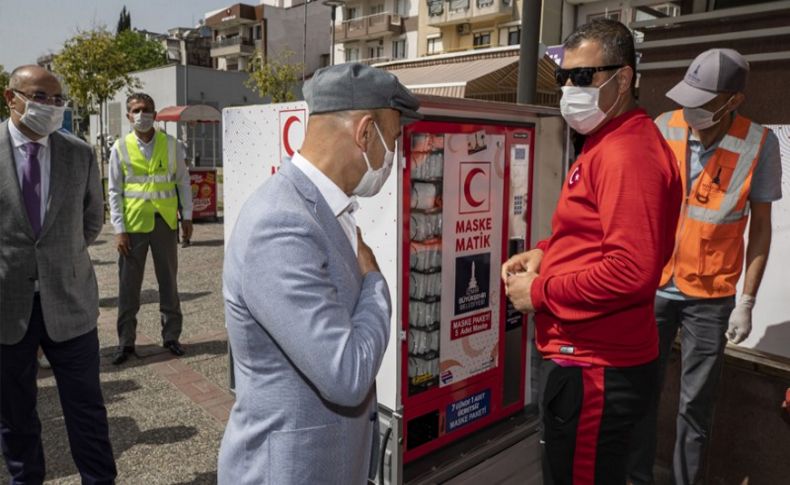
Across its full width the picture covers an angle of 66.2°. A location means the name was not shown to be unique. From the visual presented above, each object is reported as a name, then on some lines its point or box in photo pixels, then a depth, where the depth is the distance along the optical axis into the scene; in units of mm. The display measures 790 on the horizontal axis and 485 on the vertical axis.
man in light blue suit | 1285
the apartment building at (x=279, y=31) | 53875
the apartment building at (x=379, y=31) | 46156
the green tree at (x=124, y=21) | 85875
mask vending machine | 2854
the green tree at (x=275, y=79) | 36188
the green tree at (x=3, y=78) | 47594
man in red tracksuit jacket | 1779
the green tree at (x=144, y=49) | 60125
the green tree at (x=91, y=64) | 17844
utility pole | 3758
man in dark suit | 2850
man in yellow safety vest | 5191
